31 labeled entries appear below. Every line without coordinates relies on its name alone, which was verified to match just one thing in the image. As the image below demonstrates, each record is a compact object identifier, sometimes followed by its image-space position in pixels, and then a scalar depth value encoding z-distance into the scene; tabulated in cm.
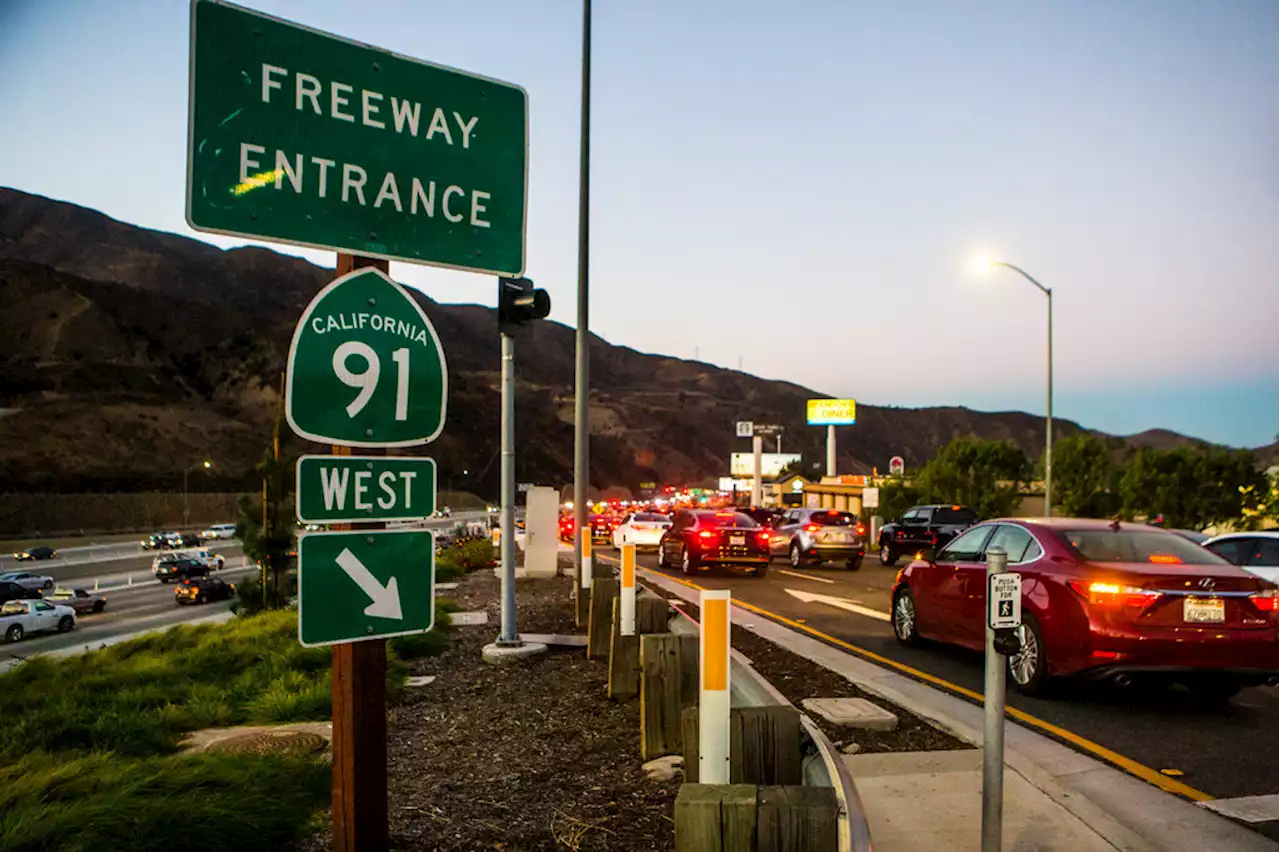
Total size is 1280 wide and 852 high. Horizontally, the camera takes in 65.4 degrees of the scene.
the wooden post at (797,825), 350
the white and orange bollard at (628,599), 813
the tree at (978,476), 4769
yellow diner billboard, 10988
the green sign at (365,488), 317
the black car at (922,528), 2697
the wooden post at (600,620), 961
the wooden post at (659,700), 601
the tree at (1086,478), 4762
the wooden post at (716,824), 352
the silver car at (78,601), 5478
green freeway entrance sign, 332
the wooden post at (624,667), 774
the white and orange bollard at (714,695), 434
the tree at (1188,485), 4331
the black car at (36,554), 8331
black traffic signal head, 996
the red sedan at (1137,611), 776
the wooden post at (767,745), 441
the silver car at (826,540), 2688
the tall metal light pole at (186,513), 11638
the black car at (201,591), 5816
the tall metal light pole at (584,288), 1689
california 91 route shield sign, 322
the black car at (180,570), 6975
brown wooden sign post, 341
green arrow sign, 320
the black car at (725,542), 2258
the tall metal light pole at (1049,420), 3051
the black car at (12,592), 5606
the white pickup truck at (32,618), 4566
